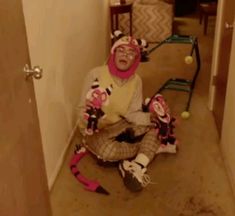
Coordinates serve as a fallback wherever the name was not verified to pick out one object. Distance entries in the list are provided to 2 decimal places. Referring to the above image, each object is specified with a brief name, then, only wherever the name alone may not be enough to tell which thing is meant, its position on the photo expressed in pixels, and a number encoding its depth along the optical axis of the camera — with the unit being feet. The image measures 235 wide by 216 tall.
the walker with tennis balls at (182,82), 8.13
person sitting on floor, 5.77
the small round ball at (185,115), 7.33
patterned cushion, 11.67
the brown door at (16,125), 2.69
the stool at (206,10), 12.65
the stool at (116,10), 10.28
